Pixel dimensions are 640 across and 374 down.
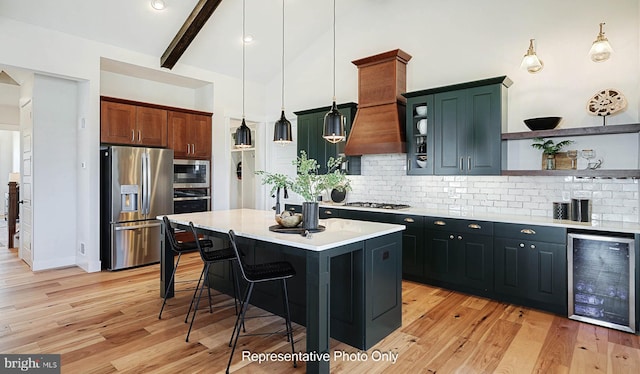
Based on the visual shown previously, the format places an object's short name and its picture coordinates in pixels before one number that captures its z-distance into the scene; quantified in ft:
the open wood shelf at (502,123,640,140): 10.69
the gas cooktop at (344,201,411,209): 15.66
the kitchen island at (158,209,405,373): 7.41
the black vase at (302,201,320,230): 9.18
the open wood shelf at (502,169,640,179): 10.60
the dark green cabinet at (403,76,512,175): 12.97
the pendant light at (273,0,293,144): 11.21
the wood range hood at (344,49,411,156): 15.56
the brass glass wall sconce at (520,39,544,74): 12.26
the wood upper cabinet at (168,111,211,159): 18.38
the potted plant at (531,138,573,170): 12.30
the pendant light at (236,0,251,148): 11.89
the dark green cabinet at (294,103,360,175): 17.65
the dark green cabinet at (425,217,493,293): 12.34
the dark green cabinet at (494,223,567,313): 10.82
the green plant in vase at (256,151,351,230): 9.04
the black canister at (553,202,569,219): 11.71
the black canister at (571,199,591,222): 11.19
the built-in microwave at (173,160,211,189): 18.65
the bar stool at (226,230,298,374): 8.00
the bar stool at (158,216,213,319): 10.62
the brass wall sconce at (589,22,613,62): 10.75
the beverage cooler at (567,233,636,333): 9.74
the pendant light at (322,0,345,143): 10.02
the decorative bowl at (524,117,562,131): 12.10
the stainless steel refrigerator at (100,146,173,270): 15.76
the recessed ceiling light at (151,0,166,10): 14.79
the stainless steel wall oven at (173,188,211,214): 18.71
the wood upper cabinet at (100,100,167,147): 16.06
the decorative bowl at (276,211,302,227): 9.37
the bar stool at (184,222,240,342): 9.65
